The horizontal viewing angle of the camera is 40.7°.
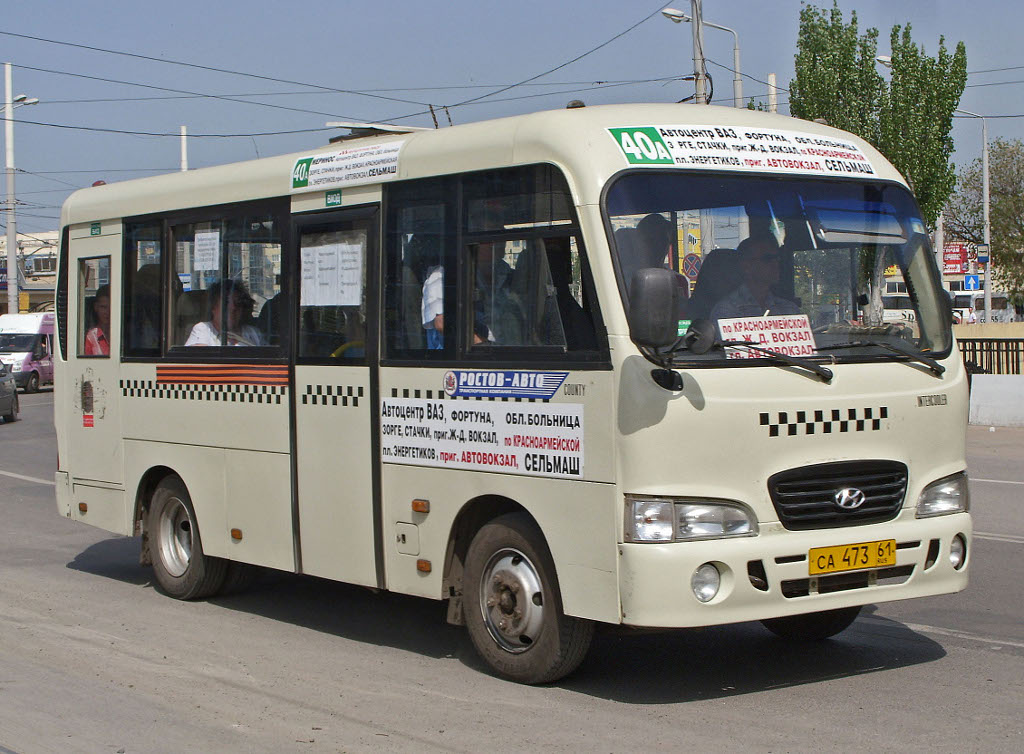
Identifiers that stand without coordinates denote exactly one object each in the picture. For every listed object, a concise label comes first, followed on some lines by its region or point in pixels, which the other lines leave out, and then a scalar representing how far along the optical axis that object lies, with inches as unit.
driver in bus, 260.5
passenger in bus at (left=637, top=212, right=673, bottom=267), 255.4
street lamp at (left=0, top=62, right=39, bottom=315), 1833.2
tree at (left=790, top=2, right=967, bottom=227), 1269.7
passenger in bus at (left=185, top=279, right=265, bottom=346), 354.3
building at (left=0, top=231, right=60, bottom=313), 3353.3
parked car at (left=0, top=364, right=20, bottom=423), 1216.2
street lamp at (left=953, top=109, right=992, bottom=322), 1950.1
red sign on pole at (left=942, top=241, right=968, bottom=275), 1624.0
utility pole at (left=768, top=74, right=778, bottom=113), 1332.9
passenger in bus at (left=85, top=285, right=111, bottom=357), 411.2
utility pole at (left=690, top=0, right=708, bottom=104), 956.6
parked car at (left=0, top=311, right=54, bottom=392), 1742.1
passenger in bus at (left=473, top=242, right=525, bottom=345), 273.0
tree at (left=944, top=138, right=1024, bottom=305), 2410.2
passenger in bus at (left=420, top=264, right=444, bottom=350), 290.2
